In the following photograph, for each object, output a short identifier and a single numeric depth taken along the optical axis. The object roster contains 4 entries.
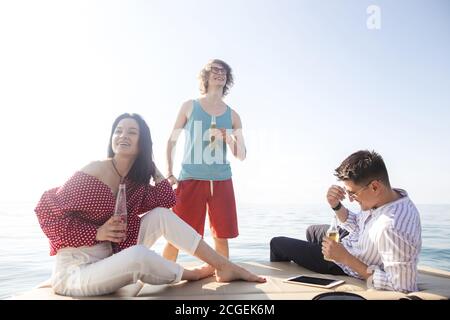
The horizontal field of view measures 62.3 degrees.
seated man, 2.00
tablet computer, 2.41
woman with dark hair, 2.08
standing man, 3.11
